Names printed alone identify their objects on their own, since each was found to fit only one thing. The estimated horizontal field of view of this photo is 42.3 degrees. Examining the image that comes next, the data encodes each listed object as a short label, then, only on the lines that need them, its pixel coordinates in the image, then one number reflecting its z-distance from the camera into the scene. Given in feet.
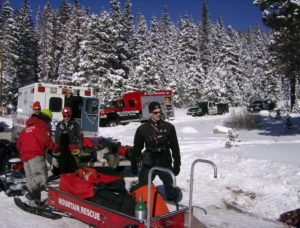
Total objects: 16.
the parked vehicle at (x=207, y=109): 149.28
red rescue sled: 16.06
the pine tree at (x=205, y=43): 267.18
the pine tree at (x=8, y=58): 168.96
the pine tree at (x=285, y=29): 62.03
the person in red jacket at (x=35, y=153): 23.18
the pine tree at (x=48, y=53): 207.31
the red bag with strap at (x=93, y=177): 20.39
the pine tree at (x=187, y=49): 210.18
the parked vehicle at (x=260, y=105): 169.99
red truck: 105.70
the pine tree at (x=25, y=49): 182.09
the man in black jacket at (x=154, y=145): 21.11
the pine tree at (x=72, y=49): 175.11
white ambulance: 47.55
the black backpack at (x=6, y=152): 30.69
